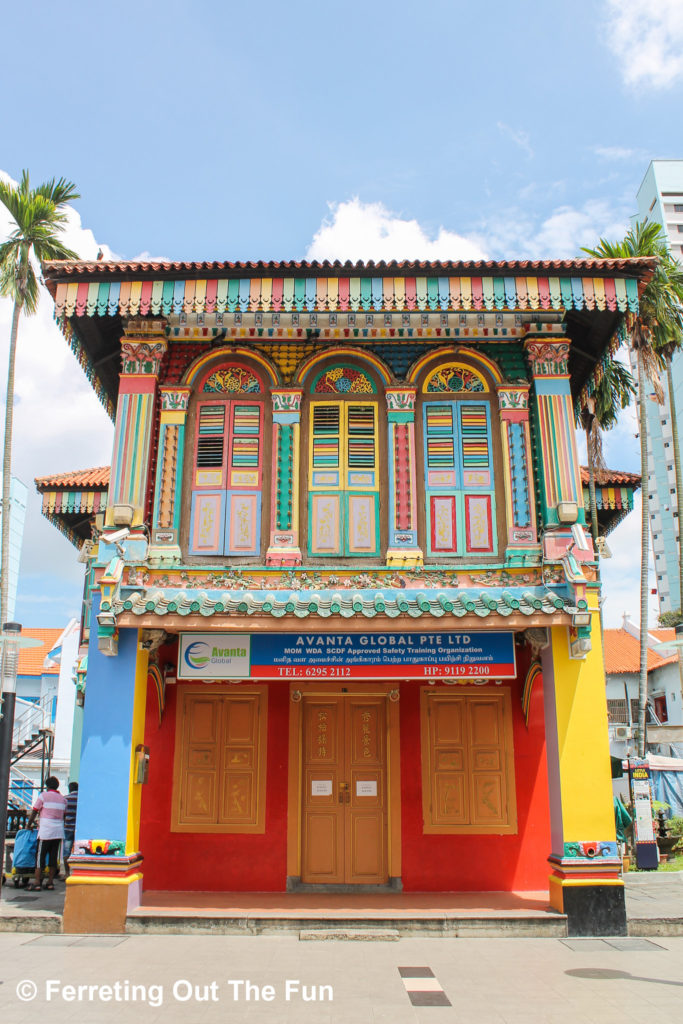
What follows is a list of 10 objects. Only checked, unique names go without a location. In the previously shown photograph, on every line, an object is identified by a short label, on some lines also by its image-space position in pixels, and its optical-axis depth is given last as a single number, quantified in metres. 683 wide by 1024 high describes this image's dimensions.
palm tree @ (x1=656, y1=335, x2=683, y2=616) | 17.13
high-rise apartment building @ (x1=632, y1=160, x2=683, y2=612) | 53.53
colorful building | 9.06
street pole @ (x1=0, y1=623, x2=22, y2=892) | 8.05
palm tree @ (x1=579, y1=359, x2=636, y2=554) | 17.58
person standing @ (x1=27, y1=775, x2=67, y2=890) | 10.44
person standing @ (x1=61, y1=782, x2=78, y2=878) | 10.88
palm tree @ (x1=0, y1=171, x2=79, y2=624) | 18.12
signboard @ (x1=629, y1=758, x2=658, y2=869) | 12.52
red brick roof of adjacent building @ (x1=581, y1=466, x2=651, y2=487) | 13.84
